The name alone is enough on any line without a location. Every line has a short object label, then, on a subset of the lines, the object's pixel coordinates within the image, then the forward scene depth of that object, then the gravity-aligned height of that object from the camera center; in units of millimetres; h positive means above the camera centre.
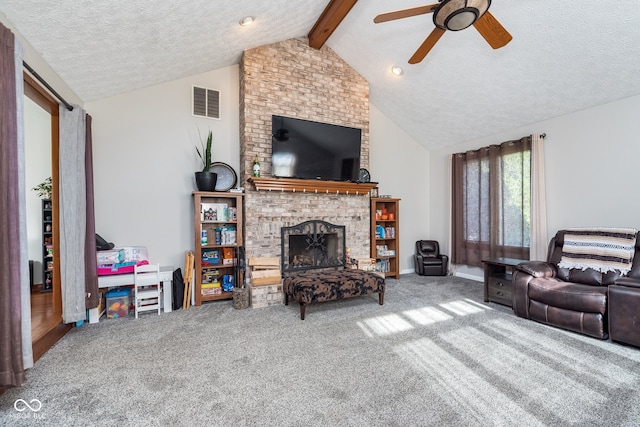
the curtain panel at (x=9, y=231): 1615 -77
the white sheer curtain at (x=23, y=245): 1764 -173
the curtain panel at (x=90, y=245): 2988 -307
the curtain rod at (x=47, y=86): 2149 +1146
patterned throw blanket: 2926 -448
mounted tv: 4027 +968
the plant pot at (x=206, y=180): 3707 +465
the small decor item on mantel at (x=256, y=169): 3902 +632
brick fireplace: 4031 +1578
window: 4309 +135
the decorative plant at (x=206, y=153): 3756 +880
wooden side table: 3568 -950
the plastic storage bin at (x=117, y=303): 3262 -1030
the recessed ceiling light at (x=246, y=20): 3225 +2278
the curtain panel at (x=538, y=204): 4030 +83
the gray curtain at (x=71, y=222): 2758 -50
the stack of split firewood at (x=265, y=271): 3684 -779
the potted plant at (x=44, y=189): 4051 +426
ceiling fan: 2002 +1509
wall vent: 4090 +1673
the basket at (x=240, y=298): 3566 -1084
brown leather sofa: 2484 -877
